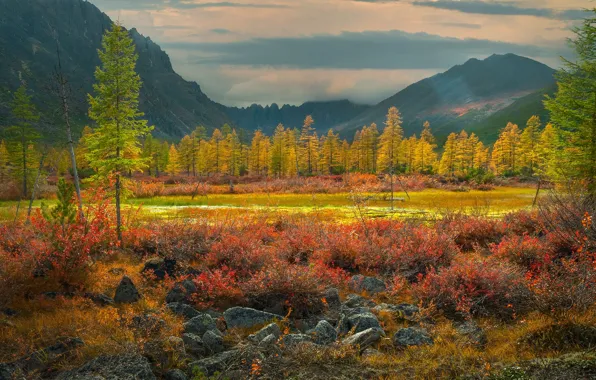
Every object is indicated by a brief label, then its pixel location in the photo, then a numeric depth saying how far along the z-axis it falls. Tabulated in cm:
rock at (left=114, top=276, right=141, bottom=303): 1046
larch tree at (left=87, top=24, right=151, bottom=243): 1700
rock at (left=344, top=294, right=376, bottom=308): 1052
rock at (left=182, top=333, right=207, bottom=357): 780
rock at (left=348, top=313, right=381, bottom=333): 877
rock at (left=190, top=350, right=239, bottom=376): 702
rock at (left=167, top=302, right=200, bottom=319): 965
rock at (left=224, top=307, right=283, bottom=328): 922
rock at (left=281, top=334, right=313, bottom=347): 772
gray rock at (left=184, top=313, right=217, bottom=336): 871
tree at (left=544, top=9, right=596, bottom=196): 2297
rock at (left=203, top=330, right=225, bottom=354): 800
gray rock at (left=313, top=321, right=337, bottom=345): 819
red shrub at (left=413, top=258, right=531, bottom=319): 985
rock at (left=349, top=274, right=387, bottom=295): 1191
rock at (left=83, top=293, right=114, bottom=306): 1027
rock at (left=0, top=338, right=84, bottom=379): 677
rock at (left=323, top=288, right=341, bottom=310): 1037
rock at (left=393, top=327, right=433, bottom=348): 811
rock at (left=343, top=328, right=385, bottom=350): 789
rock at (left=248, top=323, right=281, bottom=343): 806
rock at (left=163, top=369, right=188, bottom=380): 685
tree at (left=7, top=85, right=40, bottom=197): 4597
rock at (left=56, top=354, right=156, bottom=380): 654
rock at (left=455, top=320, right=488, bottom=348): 808
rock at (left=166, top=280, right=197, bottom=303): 1052
